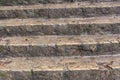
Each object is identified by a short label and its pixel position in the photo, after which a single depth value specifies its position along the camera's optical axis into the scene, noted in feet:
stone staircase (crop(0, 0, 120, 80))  9.32
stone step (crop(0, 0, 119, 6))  13.19
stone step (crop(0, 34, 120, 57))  10.28
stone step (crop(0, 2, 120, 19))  12.18
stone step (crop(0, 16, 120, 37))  11.24
